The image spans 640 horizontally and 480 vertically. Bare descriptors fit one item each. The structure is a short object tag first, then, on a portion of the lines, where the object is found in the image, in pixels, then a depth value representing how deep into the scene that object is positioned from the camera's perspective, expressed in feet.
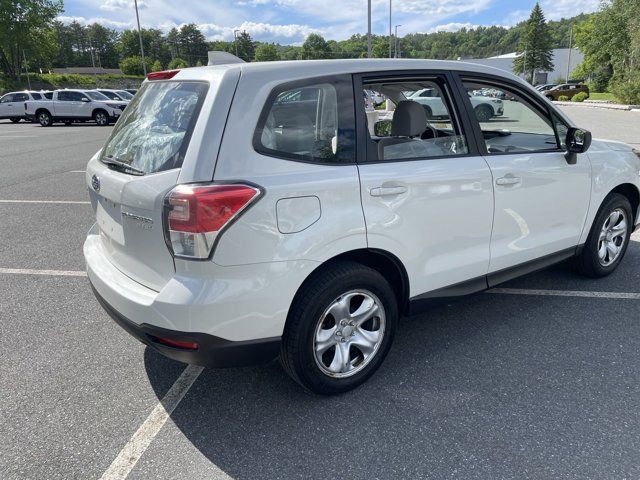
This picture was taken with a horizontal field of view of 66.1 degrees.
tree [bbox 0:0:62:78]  159.63
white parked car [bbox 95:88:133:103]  86.53
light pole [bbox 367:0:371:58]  70.49
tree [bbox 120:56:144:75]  298.56
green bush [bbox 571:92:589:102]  139.54
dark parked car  147.54
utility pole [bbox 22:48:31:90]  180.75
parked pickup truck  80.89
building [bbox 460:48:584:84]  291.99
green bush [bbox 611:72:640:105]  103.71
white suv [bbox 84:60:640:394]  7.41
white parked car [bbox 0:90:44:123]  89.10
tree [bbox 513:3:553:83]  282.97
